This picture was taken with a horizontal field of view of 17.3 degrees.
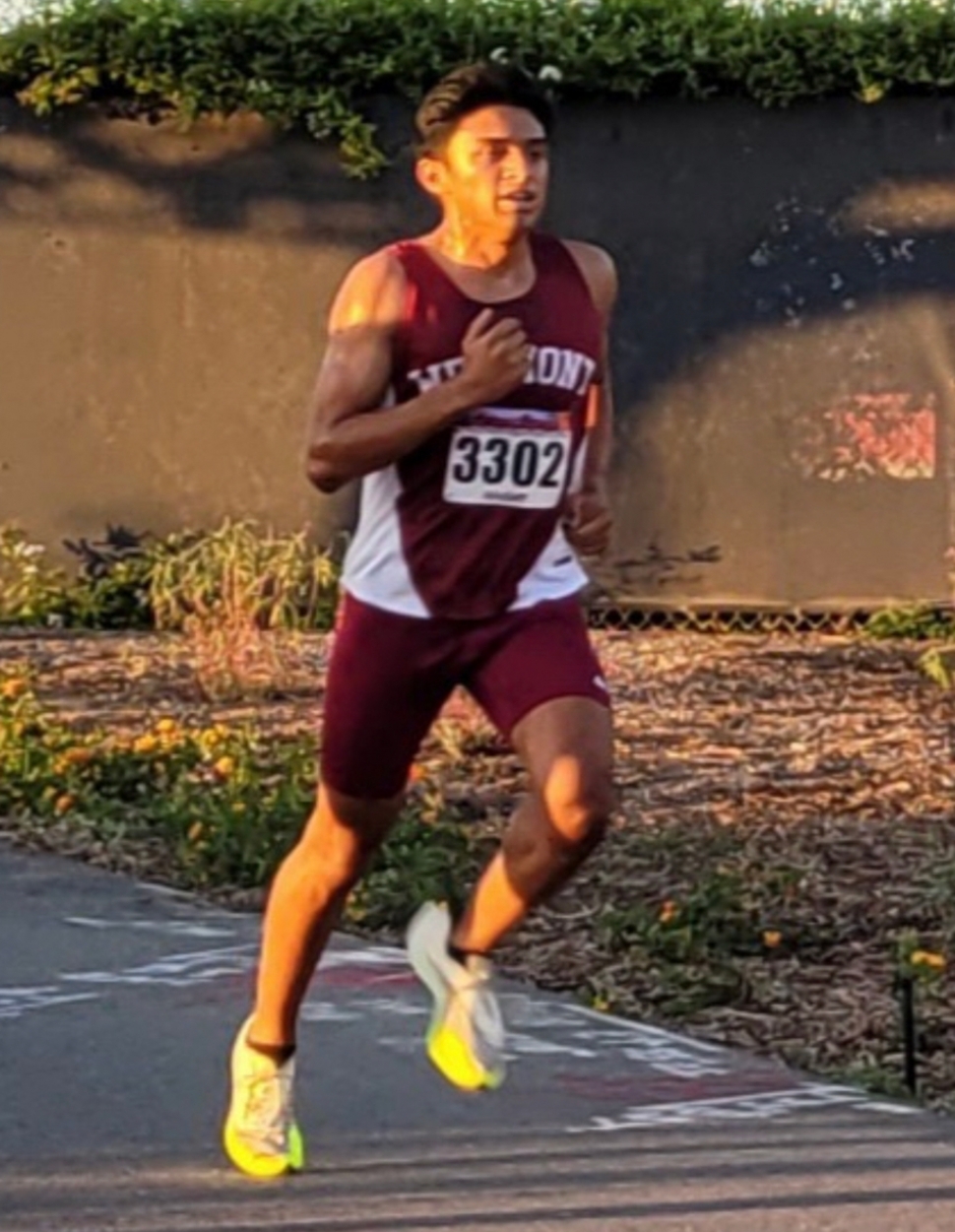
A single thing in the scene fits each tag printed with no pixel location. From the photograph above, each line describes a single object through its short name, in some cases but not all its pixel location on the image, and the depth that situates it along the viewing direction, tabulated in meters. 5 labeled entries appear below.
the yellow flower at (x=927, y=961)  6.74
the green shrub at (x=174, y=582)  11.96
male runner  5.37
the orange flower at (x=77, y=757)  9.59
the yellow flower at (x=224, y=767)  9.36
